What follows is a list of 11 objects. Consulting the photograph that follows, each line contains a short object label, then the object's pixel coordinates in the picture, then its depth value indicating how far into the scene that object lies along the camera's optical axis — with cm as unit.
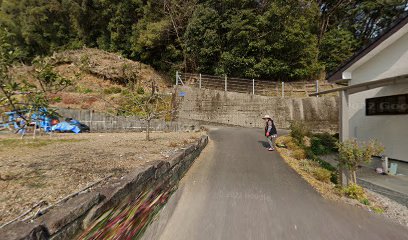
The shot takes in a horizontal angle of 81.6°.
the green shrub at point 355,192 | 503
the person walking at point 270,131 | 969
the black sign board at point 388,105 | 734
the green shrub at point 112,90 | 2237
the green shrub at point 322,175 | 618
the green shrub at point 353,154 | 511
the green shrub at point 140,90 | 2088
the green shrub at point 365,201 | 485
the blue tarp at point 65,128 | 1520
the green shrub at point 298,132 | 1041
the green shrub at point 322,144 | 960
